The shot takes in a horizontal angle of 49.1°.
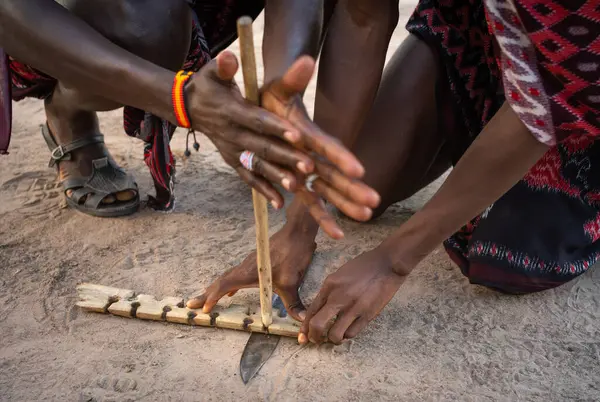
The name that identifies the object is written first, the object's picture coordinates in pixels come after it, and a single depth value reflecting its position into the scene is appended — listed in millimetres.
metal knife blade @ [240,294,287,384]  1427
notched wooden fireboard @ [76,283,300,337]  1530
